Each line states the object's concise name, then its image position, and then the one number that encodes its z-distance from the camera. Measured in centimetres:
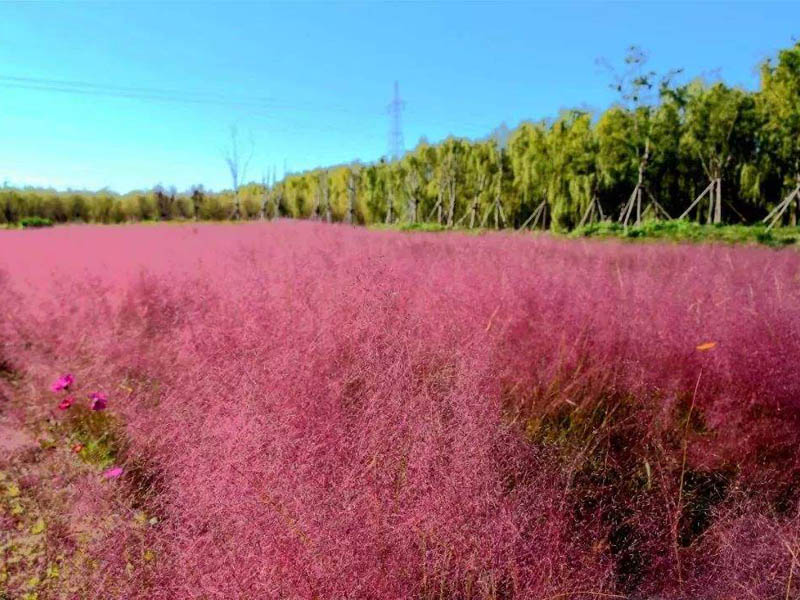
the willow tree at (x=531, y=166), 2277
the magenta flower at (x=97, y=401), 245
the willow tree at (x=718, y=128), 1669
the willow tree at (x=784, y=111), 1398
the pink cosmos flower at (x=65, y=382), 263
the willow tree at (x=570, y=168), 2048
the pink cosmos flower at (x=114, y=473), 182
